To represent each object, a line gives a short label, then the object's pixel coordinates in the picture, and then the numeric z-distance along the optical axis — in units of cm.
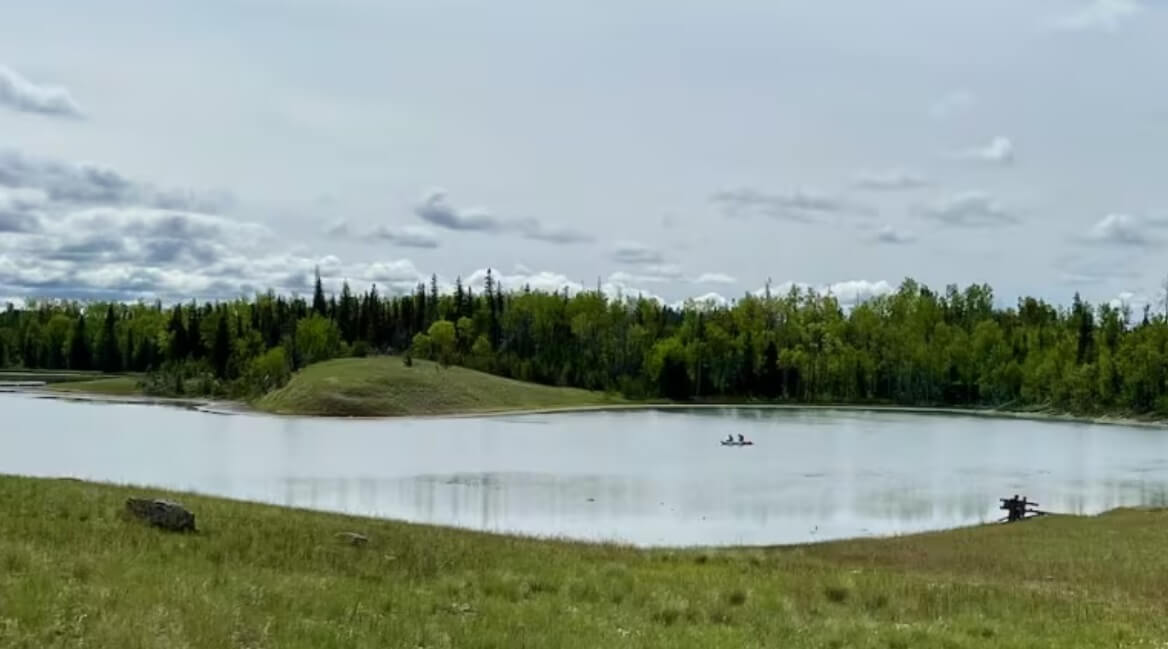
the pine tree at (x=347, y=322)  19525
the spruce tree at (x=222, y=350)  16588
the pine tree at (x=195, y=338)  18175
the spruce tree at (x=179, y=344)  18088
